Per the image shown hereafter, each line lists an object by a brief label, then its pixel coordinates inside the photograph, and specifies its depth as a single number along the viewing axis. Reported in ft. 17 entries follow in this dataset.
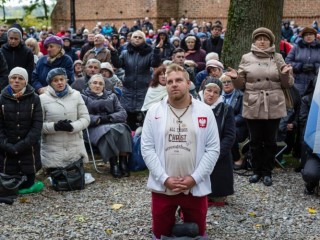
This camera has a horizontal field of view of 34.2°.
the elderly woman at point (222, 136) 20.04
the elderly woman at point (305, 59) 30.35
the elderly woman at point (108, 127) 24.95
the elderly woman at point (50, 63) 27.68
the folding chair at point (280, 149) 26.48
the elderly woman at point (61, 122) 23.01
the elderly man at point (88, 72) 27.66
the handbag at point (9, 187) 21.42
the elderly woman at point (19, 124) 21.90
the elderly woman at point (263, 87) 22.58
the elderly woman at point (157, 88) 25.79
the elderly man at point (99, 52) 32.42
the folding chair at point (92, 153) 25.49
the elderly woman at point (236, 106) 26.02
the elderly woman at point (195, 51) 35.83
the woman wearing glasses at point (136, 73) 30.01
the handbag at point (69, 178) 22.93
